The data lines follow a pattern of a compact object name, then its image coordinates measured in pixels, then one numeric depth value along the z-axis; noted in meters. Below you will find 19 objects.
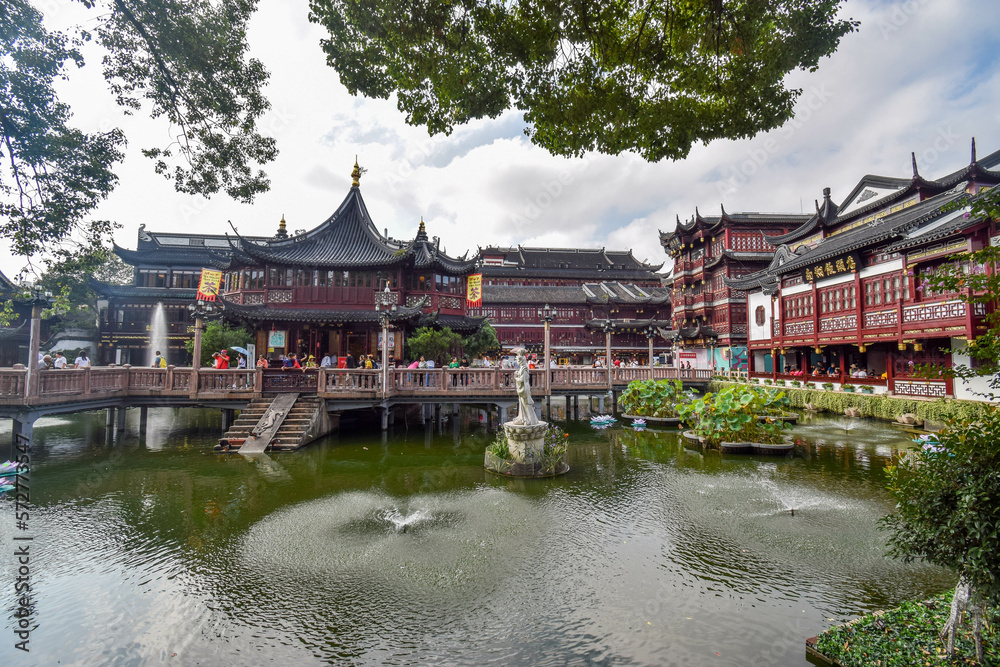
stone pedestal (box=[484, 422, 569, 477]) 11.23
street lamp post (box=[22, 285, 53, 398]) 11.44
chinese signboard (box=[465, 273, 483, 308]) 26.55
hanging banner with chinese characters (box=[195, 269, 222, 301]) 26.03
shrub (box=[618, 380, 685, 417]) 20.11
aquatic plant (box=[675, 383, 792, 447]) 14.16
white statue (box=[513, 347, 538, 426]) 11.40
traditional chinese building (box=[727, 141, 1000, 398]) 18.11
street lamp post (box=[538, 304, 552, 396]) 18.83
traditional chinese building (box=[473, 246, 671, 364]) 48.19
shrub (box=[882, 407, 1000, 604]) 3.63
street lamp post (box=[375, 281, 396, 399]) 15.97
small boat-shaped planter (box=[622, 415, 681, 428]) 19.46
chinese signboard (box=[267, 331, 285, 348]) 22.80
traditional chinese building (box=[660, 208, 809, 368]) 37.44
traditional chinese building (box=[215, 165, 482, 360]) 22.20
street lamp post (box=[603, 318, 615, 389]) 20.50
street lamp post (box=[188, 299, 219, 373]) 16.16
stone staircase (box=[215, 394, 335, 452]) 14.18
